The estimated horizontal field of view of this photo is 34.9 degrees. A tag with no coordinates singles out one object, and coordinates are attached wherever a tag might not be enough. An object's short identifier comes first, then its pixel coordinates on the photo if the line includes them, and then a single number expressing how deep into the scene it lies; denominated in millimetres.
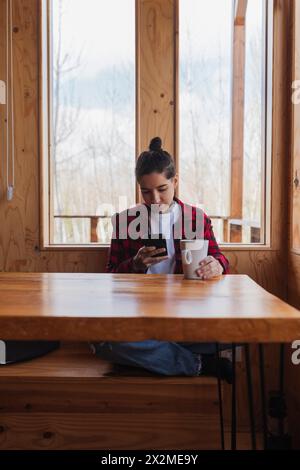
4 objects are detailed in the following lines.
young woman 1687
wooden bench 1718
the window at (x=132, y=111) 2336
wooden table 962
